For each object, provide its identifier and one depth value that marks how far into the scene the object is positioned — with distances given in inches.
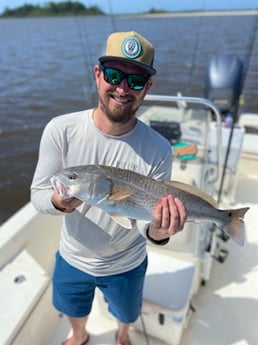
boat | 82.5
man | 56.0
